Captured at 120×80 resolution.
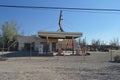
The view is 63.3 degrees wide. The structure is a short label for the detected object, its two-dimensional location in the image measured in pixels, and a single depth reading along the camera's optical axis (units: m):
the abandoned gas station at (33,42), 25.88
